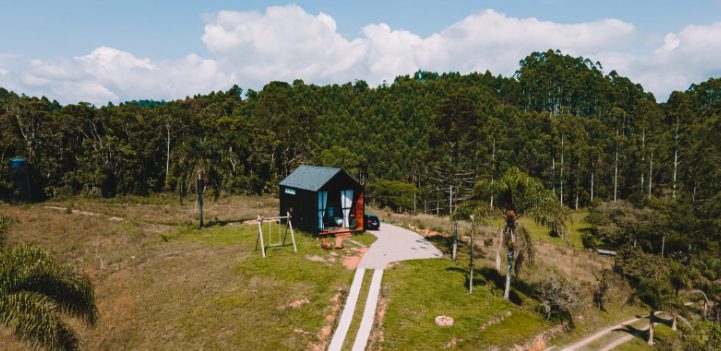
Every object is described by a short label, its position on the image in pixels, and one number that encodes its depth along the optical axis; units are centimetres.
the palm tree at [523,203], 1777
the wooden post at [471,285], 2033
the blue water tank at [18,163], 4800
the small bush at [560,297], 1880
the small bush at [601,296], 2306
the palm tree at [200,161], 3125
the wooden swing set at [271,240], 2418
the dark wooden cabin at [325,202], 2967
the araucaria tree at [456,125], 3344
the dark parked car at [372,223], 3416
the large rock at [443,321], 1665
